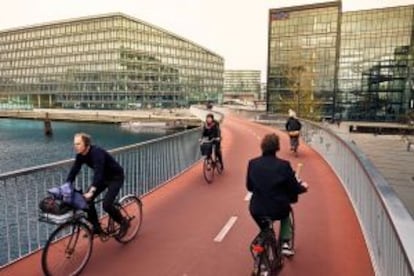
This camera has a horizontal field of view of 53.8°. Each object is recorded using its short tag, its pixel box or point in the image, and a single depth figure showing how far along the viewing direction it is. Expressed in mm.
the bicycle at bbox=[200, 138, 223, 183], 11529
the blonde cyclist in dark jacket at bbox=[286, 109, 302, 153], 16609
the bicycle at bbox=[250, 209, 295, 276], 4797
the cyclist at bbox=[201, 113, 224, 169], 12016
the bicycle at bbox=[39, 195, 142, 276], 5152
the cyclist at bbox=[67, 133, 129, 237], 5594
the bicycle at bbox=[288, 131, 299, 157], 16773
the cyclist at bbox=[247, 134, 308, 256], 4773
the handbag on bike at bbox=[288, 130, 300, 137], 16594
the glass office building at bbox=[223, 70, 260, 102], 181375
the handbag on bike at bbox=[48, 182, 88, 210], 5137
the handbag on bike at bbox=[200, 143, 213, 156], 11641
